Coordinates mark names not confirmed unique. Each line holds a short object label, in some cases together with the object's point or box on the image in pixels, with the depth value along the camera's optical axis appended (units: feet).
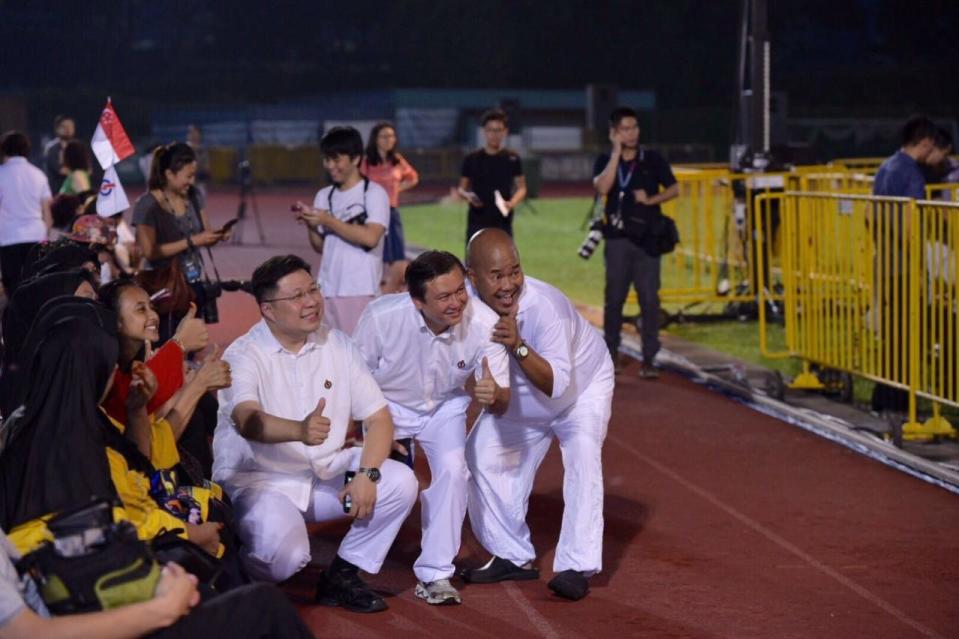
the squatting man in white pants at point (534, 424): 20.21
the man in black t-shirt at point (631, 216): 36.27
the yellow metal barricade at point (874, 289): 29.12
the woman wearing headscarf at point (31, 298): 20.49
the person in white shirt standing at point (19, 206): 40.73
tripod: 79.07
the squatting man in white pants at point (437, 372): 19.81
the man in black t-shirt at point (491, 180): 40.14
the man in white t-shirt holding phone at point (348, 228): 29.40
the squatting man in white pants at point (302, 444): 19.06
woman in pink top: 42.29
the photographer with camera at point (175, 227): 28.73
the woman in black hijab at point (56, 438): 14.06
